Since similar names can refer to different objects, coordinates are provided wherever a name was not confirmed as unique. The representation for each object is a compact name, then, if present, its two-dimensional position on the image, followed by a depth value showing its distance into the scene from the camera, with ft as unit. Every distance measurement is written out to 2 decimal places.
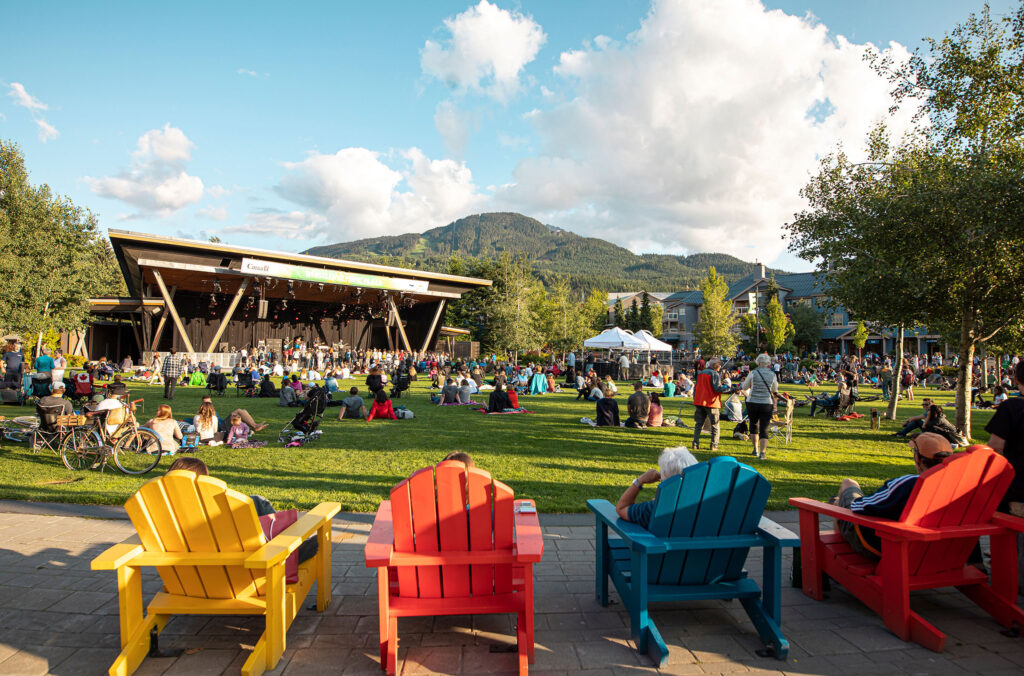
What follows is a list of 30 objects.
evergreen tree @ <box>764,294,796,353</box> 153.28
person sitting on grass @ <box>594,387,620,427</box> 37.47
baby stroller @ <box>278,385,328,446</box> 30.12
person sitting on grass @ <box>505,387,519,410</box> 46.86
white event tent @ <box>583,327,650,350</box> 77.30
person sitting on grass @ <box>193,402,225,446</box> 28.63
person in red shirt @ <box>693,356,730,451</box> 27.32
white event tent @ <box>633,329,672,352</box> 78.69
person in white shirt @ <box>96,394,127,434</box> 24.35
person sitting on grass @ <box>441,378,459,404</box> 51.96
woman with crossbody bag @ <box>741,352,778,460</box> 25.43
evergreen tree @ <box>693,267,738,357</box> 155.33
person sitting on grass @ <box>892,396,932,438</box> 34.27
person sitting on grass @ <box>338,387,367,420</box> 40.63
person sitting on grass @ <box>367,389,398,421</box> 40.52
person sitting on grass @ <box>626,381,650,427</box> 37.01
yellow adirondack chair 8.35
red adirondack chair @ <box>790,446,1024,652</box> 9.35
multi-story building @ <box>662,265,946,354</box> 164.67
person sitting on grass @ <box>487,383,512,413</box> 45.98
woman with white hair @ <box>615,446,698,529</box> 9.95
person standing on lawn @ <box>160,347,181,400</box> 48.47
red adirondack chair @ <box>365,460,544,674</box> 8.39
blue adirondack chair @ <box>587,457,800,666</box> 8.96
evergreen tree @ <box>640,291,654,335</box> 228.84
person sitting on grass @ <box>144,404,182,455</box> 26.09
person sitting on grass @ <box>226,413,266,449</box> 28.63
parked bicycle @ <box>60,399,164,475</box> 23.12
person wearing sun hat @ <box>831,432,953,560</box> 9.83
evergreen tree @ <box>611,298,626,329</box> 239.91
